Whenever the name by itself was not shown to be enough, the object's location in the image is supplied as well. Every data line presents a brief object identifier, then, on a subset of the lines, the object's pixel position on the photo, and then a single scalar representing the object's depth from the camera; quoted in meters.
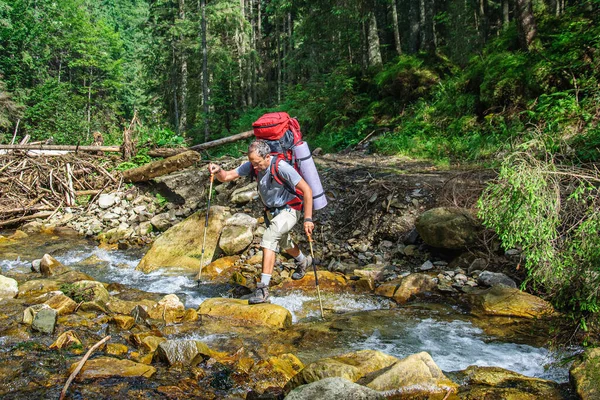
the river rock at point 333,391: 2.91
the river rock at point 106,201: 12.51
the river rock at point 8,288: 5.86
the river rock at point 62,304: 5.15
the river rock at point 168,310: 5.29
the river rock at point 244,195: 10.28
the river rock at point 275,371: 3.73
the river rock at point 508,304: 5.21
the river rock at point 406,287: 6.13
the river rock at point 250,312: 5.14
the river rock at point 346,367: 3.43
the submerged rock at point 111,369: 3.64
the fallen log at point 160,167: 12.84
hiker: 5.24
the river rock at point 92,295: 5.32
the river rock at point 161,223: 10.90
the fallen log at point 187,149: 13.75
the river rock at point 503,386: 3.41
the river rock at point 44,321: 4.57
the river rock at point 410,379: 3.38
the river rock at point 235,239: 8.13
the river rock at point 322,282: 6.68
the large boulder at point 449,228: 6.84
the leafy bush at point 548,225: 3.47
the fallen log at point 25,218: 11.84
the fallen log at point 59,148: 13.12
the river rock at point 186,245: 8.24
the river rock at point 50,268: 7.44
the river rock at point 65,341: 4.25
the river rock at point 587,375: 3.17
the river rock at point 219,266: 7.59
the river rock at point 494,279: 5.94
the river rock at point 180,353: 3.95
